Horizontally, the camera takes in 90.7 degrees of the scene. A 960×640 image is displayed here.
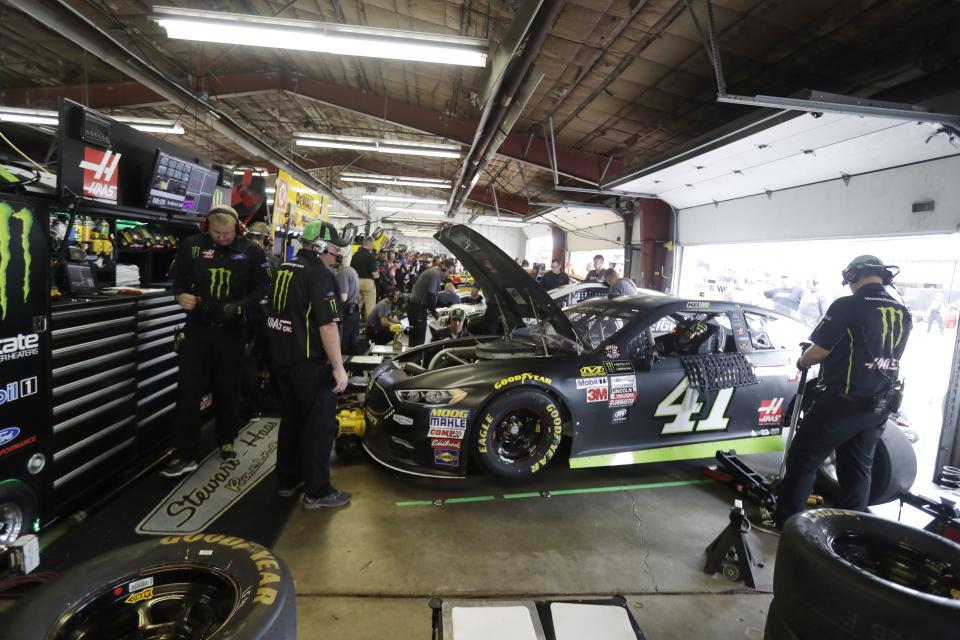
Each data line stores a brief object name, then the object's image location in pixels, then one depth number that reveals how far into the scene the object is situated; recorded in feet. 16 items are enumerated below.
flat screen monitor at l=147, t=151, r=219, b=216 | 12.14
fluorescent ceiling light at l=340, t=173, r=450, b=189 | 41.73
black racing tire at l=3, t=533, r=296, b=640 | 3.78
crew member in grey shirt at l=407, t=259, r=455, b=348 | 24.82
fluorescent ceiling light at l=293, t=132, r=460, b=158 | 27.50
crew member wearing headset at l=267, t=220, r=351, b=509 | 9.45
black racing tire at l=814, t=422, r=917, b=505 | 10.49
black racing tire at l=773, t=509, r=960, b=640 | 4.67
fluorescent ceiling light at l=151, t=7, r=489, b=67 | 13.62
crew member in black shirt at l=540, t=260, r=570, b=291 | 30.94
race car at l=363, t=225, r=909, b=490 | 10.66
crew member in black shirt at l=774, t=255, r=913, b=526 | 8.98
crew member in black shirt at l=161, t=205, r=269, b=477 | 10.80
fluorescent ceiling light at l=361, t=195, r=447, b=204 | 54.50
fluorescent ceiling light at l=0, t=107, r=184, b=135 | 24.75
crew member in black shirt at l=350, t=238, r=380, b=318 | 27.02
